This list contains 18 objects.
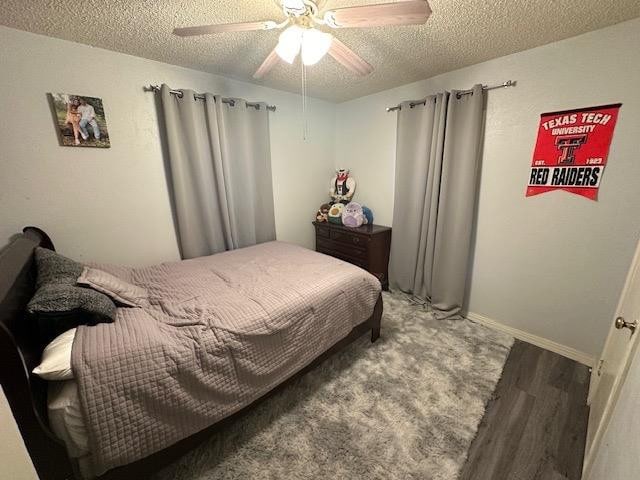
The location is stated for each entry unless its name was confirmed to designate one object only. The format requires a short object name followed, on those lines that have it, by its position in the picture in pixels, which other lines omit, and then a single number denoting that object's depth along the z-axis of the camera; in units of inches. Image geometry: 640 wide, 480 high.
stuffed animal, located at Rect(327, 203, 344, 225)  125.3
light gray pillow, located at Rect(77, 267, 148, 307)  54.4
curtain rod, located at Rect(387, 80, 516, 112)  78.0
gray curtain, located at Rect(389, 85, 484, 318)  87.1
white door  39.8
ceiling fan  41.0
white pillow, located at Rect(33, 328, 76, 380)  37.0
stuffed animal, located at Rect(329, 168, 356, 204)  131.2
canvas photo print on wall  70.6
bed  37.6
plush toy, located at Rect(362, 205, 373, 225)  123.9
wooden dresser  111.7
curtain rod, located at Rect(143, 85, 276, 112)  82.8
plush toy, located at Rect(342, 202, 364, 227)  119.3
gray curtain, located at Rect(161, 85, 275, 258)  87.7
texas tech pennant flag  65.9
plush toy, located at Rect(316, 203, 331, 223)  133.0
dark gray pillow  42.6
